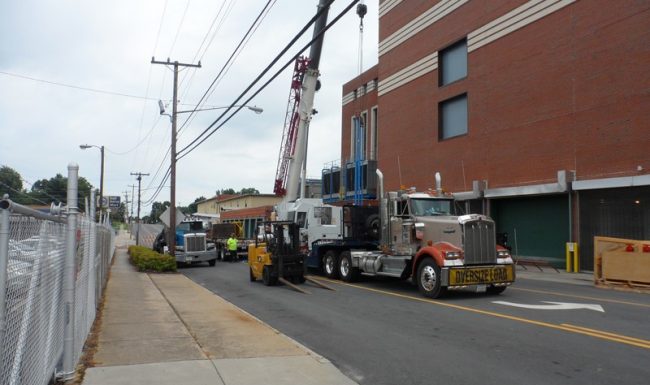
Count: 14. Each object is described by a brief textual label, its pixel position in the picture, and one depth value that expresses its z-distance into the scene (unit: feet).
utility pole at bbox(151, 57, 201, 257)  88.28
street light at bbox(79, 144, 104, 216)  159.63
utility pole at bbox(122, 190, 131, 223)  354.13
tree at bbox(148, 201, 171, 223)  464.24
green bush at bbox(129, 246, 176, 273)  76.54
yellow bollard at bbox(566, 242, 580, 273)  77.97
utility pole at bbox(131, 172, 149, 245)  262.12
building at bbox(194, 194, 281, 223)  267.39
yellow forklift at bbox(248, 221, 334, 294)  58.59
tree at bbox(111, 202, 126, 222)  370.65
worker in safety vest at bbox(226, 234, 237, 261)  105.70
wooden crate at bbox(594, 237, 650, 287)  53.31
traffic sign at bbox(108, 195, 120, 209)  136.67
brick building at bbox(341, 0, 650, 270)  73.10
